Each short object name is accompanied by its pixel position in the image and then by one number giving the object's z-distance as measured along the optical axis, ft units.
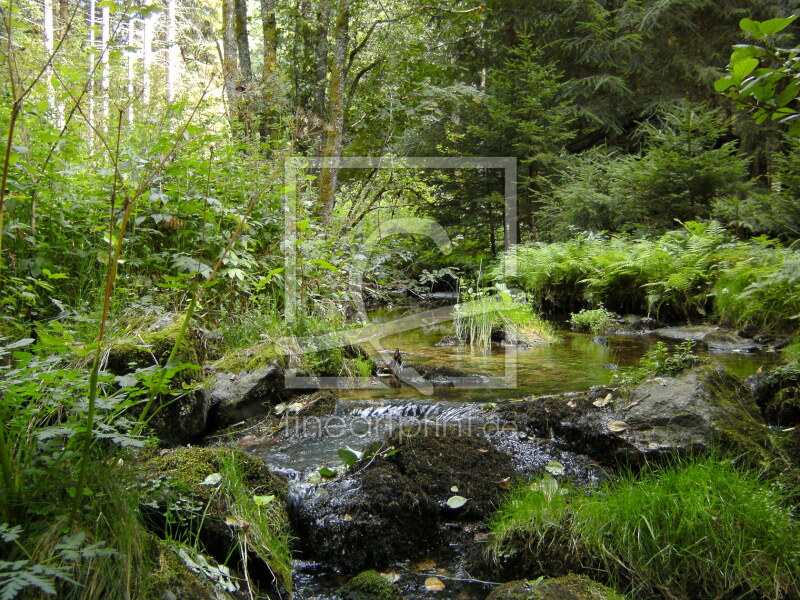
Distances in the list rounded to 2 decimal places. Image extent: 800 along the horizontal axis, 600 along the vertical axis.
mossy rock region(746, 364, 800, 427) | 11.00
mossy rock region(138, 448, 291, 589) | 6.44
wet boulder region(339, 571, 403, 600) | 7.30
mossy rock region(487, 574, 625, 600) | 6.44
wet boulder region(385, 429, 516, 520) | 9.25
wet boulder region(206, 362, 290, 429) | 13.01
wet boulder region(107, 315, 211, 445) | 10.53
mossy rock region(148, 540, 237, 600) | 5.19
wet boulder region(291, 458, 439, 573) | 8.30
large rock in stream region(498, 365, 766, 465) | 9.57
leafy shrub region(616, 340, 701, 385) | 11.75
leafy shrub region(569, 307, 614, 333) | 26.27
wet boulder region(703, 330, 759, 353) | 19.20
